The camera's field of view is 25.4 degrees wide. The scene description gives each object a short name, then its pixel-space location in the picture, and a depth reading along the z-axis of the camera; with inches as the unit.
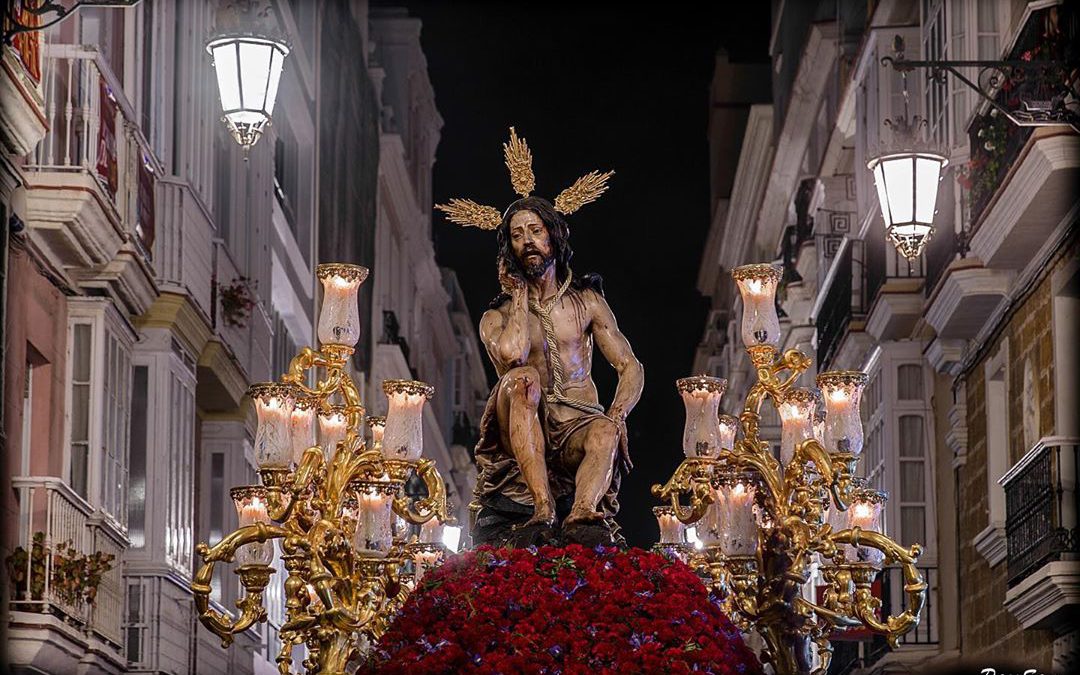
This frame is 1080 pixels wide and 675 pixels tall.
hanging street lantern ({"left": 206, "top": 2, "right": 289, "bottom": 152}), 545.6
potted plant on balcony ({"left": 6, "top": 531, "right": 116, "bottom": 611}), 649.6
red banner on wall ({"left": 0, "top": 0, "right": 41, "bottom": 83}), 616.7
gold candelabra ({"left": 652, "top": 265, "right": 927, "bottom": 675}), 514.0
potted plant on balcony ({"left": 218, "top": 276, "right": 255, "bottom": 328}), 959.0
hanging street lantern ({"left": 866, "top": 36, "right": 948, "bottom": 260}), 597.6
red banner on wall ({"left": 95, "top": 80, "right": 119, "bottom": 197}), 730.8
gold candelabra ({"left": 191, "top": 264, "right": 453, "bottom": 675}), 528.4
